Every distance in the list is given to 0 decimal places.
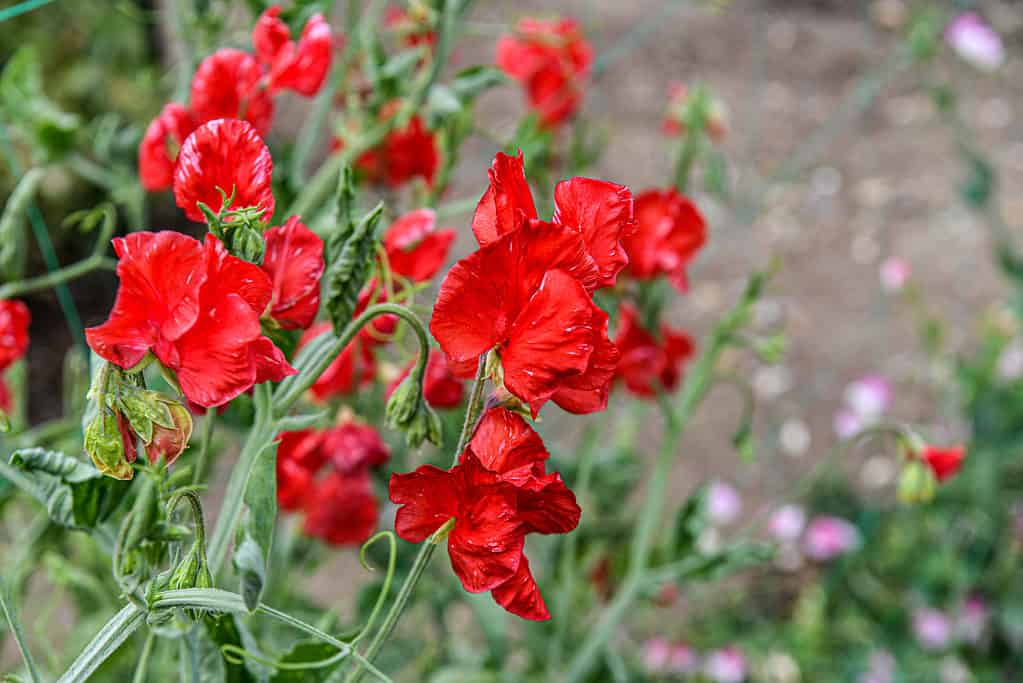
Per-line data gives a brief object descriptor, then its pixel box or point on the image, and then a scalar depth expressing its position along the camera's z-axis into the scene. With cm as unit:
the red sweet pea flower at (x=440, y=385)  73
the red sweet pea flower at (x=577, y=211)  61
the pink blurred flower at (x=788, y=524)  193
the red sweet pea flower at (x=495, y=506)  61
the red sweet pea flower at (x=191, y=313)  60
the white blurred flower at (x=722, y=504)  196
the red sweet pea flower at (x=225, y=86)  72
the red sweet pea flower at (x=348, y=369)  75
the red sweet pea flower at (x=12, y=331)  71
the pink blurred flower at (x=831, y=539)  190
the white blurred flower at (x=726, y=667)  165
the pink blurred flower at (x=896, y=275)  203
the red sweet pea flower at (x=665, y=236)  82
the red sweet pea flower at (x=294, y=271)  64
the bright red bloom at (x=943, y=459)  84
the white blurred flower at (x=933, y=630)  174
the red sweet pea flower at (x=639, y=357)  86
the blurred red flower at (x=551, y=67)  105
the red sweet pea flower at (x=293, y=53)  73
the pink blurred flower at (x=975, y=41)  222
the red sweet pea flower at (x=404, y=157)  91
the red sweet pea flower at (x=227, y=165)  63
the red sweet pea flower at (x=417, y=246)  73
